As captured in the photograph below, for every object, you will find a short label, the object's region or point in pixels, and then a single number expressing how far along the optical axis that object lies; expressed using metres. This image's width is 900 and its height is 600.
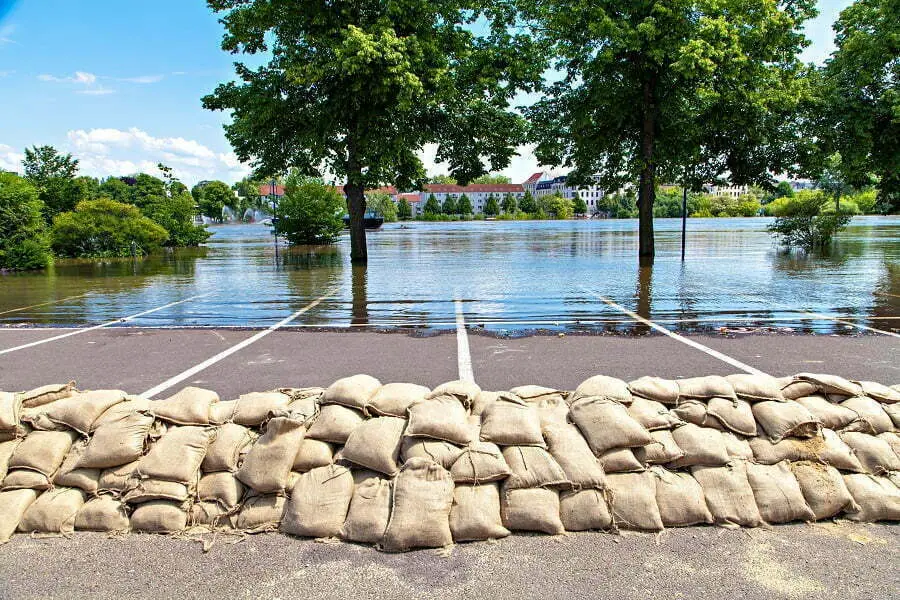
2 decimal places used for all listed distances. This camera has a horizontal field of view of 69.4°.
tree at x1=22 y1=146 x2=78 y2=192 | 43.62
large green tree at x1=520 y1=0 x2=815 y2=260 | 17.92
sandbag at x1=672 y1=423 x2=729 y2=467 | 3.70
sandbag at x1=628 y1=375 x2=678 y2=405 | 4.02
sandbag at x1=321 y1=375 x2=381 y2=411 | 3.94
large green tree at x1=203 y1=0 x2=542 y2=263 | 17.67
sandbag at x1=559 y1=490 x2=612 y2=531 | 3.47
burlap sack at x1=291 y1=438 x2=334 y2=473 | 3.71
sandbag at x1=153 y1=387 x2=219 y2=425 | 3.91
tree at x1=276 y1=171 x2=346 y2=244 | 32.62
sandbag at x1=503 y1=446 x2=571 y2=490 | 3.54
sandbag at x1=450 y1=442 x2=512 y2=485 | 3.54
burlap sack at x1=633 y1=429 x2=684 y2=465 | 3.70
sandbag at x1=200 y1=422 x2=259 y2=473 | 3.72
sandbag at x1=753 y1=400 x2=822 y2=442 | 3.80
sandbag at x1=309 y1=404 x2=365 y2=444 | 3.79
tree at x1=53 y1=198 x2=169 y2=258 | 25.56
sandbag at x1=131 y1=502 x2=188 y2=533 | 3.51
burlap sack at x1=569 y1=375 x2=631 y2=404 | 3.98
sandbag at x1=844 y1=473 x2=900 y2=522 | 3.52
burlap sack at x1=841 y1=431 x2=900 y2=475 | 3.75
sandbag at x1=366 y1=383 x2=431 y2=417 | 3.91
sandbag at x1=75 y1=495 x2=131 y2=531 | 3.53
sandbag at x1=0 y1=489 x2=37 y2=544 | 3.45
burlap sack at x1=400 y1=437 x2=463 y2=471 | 3.59
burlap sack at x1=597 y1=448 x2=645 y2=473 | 3.65
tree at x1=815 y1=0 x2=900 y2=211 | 19.97
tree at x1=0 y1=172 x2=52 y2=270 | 20.77
